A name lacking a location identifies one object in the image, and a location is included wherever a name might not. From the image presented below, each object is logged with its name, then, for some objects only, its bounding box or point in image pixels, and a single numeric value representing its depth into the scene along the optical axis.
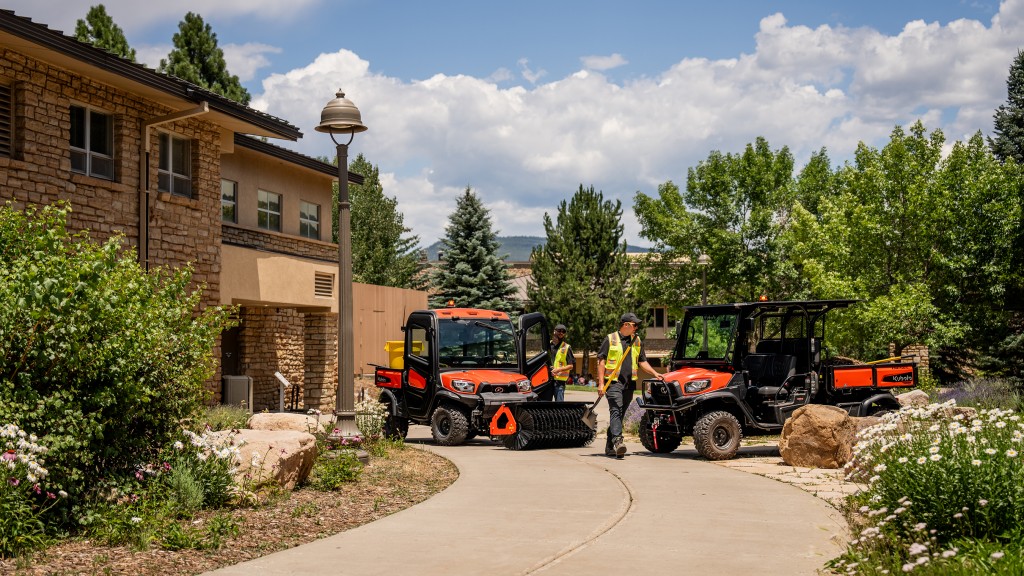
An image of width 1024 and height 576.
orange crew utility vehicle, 14.47
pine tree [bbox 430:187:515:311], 50.12
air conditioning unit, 22.98
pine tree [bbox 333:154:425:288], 52.31
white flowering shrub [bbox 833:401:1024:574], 6.14
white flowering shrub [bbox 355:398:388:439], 14.65
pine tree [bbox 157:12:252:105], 38.44
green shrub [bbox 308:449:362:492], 10.41
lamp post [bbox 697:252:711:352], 47.90
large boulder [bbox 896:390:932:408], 17.01
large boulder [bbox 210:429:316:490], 9.57
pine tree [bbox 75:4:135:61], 35.45
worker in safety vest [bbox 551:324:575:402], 18.72
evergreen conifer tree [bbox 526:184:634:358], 50.34
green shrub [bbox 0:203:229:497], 7.72
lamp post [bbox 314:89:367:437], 12.98
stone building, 15.85
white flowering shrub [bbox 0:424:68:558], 7.11
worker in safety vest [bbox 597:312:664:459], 14.38
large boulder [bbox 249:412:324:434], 11.69
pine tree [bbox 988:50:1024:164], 46.72
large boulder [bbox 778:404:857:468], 13.00
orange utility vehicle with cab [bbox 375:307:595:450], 15.70
